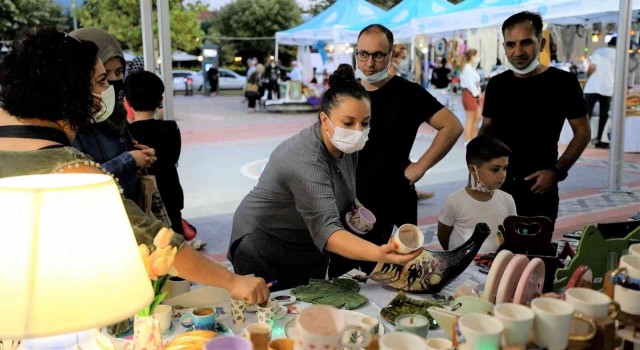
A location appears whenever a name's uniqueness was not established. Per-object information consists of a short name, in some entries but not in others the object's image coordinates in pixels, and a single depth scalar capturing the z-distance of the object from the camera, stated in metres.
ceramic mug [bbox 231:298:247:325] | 1.65
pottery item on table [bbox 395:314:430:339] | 1.47
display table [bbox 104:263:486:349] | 1.61
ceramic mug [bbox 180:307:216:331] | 1.59
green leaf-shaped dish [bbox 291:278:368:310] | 1.81
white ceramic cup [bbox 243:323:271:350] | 1.40
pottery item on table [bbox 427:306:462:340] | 1.38
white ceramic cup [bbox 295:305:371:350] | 1.03
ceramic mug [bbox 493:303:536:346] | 1.12
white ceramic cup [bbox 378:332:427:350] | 1.10
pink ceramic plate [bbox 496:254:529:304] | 1.47
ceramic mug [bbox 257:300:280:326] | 1.61
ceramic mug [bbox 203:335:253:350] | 1.13
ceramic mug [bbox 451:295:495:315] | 1.45
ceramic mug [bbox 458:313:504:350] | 1.07
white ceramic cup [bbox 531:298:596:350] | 1.14
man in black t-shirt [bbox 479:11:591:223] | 2.78
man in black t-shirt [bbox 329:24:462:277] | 2.68
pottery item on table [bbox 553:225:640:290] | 1.86
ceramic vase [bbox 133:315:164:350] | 1.27
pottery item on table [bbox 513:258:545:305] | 1.42
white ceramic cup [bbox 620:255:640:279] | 1.33
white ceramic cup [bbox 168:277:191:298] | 1.90
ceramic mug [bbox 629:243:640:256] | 1.48
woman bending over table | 1.87
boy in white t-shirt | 2.59
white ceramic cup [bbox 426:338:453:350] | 1.21
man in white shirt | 8.94
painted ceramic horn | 1.88
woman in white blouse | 9.39
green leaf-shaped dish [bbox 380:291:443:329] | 1.69
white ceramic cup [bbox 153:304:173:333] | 1.59
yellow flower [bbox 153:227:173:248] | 1.19
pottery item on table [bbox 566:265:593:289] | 1.52
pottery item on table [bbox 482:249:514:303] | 1.55
